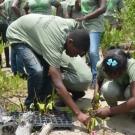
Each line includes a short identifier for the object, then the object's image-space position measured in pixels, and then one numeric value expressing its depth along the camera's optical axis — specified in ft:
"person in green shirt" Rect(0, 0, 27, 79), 18.08
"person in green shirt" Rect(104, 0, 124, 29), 18.45
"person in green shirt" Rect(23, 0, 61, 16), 15.43
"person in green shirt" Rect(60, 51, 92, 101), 11.46
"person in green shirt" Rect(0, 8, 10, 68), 19.60
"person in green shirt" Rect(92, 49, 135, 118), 9.05
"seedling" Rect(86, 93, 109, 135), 8.99
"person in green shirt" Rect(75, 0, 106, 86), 13.41
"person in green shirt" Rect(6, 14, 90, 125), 9.40
